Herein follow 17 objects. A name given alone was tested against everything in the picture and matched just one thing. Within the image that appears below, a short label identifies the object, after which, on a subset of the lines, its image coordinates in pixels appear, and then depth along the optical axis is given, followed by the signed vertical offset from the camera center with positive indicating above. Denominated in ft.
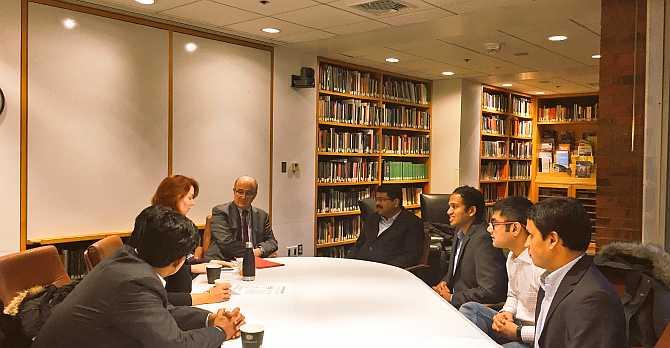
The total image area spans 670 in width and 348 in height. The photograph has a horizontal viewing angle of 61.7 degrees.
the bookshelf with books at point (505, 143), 28.37 +1.18
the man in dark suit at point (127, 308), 5.70 -1.51
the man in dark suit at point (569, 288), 5.90 -1.36
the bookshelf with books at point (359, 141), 21.45 +0.94
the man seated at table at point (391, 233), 14.60 -1.87
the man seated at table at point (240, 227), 13.89 -1.68
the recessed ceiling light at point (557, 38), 17.13 +3.95
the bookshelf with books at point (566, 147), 30.17 +1.05
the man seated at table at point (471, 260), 10.09 -1.81
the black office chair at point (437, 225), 17.33 -2.21
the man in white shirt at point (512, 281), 8.73 -1.86
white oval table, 6.76 -2.10
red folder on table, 11.06 -2.04
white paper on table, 8.93 -2.07
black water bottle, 9.75 -1.79
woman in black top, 6.61 -0.96
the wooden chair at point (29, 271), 8.27 -1.76
